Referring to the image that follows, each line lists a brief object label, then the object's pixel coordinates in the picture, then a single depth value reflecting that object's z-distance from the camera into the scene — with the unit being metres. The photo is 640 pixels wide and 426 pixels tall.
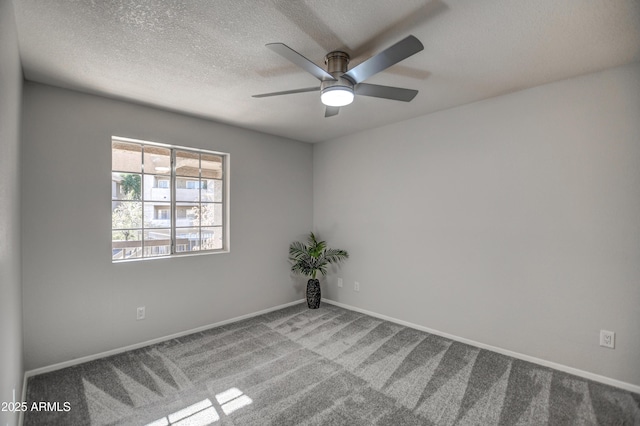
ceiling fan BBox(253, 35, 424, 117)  1.59
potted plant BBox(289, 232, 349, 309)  4.15
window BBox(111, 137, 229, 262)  2.97
